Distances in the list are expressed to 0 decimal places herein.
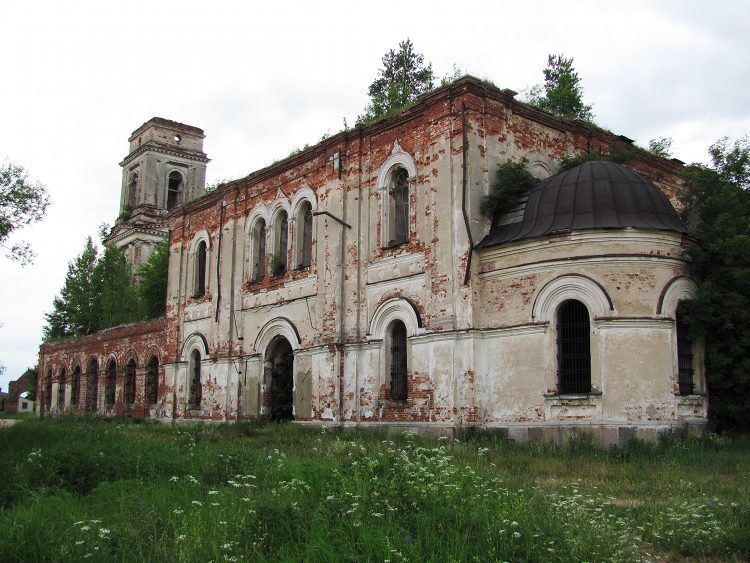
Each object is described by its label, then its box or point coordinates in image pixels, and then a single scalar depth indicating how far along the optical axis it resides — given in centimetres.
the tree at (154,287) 3881
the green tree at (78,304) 4688
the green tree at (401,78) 3550
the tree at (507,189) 1611
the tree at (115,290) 4197
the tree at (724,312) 1430
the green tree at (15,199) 1750
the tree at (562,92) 2675
